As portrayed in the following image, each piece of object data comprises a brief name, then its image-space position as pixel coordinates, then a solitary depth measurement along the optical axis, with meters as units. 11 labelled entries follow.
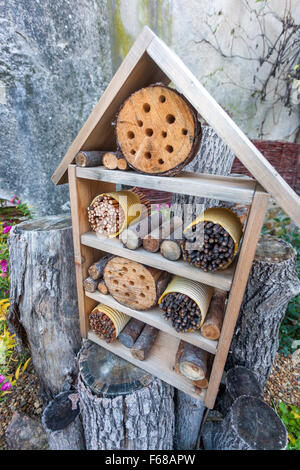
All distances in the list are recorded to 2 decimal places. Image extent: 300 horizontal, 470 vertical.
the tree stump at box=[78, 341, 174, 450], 0.69
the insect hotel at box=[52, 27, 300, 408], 0.56
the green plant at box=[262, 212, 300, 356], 1.03
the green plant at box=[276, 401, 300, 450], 0.80
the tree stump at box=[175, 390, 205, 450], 0.77
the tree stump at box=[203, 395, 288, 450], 0.64
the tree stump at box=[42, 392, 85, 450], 0.72
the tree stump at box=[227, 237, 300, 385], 0.76
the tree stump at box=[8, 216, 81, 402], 0.81
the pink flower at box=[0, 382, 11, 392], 0.84
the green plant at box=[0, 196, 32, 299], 1.10
